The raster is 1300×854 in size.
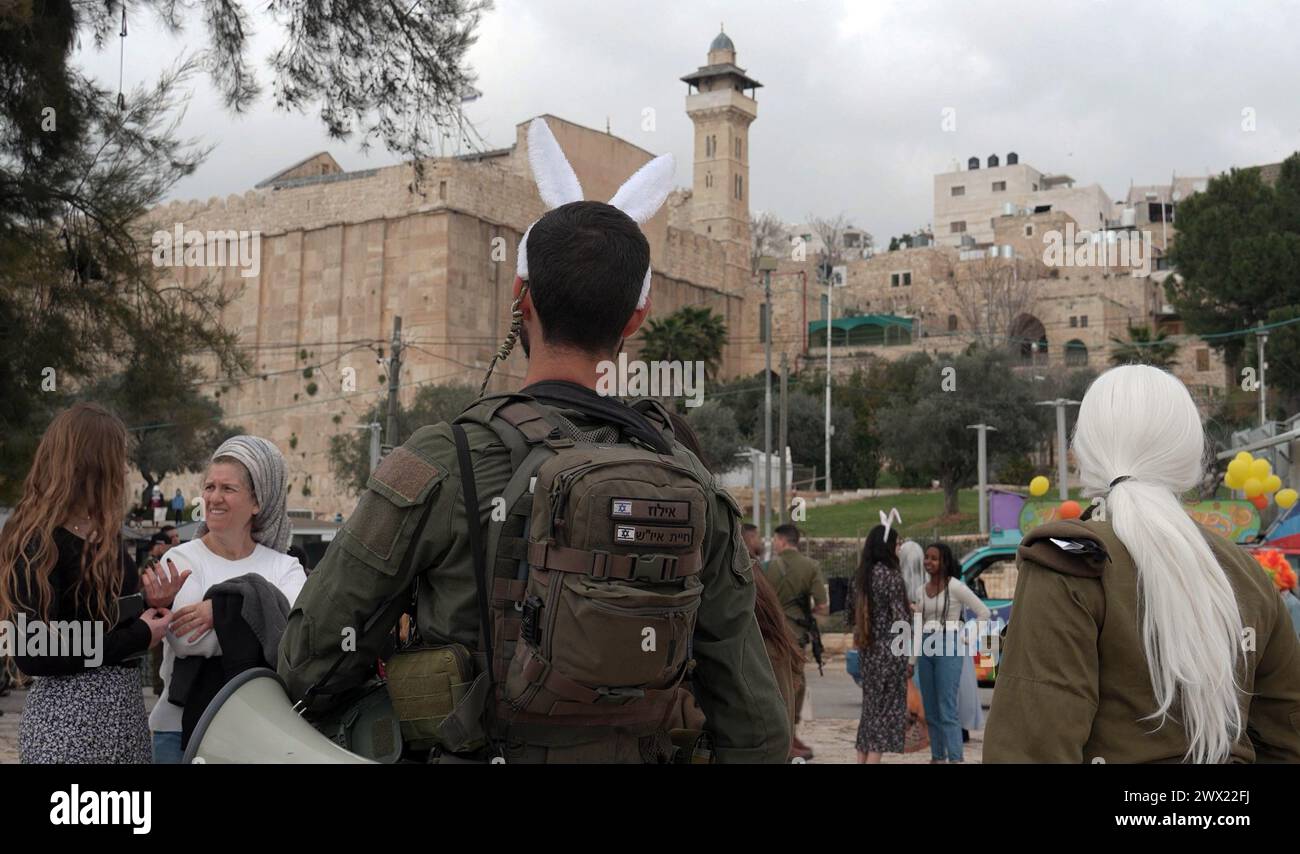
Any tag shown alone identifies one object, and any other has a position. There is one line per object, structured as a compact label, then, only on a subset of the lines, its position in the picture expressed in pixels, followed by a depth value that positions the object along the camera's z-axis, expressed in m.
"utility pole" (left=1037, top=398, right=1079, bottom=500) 23.91
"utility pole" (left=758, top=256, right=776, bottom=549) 25.44
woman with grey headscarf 3.55
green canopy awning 69.75
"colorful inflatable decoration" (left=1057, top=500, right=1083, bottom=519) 9.70
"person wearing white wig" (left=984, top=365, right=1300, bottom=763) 2.18
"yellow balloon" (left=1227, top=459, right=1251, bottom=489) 13.21
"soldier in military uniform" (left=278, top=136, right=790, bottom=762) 1.95
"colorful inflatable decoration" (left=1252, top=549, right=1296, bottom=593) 9.20
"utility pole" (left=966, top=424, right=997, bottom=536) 30.45
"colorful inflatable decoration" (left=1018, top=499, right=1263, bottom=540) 13.64
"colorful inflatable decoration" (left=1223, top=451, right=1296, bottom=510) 13.15
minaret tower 75.06
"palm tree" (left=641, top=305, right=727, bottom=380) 48.22
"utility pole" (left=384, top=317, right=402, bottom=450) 23.94
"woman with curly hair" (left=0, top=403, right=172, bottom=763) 3.15
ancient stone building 52.72
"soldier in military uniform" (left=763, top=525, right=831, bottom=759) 9.16
